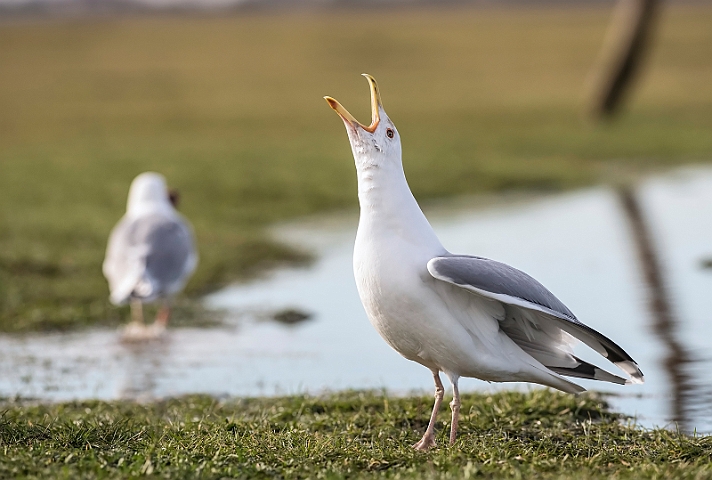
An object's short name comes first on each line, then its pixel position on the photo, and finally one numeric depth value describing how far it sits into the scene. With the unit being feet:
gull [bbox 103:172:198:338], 63.00
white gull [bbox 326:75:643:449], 34.06
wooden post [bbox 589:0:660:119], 174.09
